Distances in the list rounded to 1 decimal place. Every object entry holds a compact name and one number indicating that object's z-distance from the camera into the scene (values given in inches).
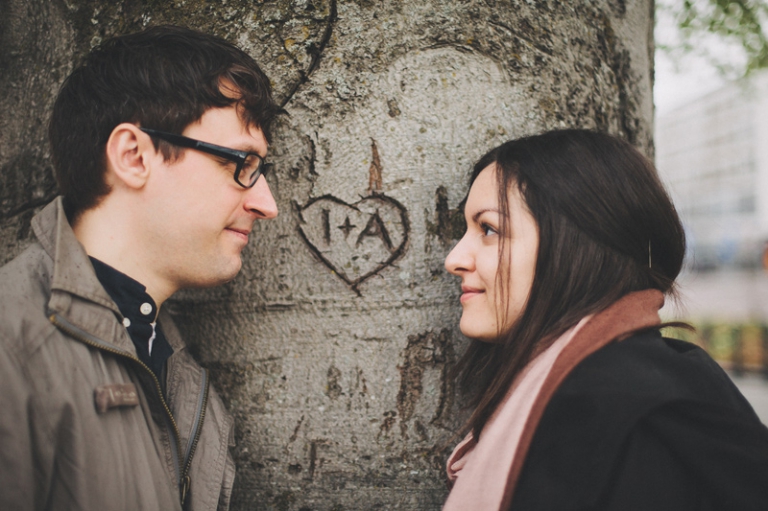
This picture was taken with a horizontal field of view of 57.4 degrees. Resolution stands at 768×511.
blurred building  1099.8
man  24.0
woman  22.2
